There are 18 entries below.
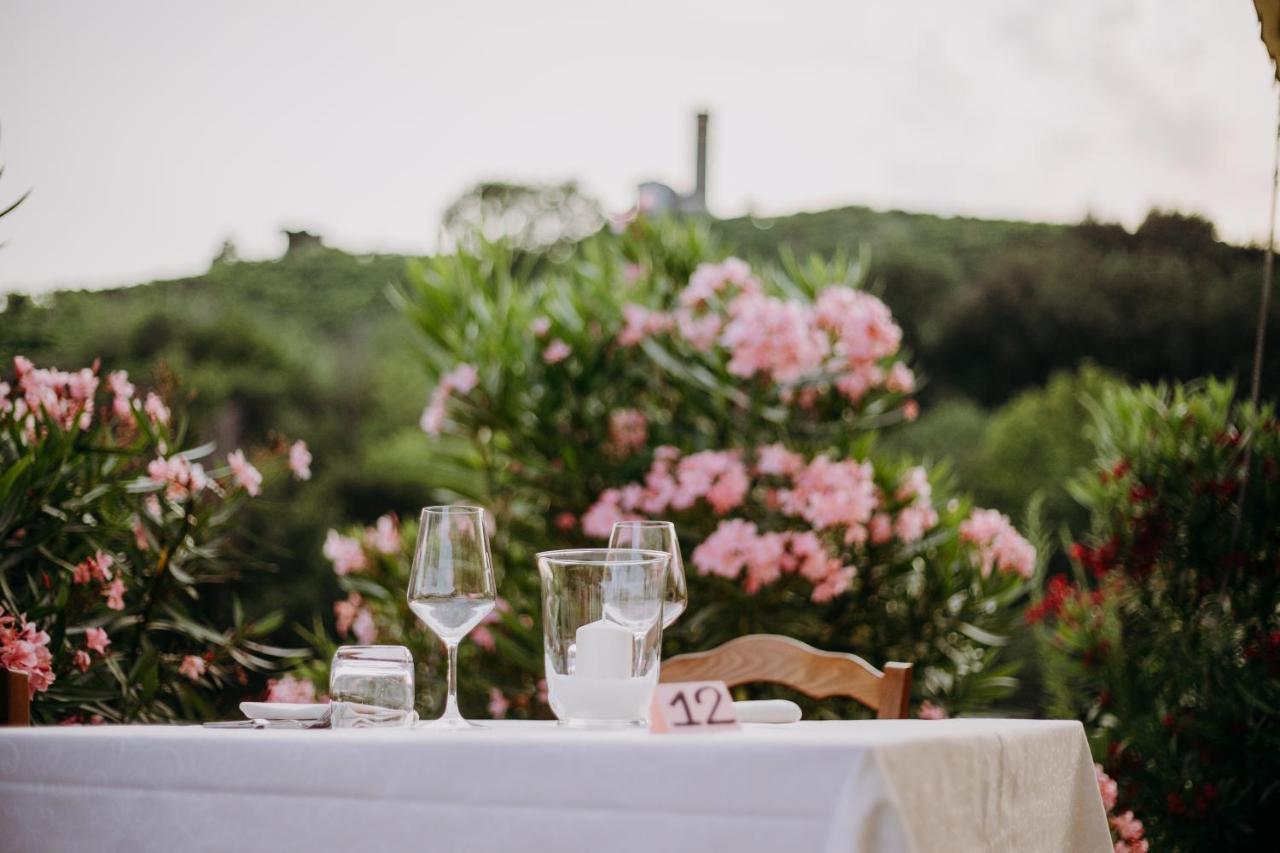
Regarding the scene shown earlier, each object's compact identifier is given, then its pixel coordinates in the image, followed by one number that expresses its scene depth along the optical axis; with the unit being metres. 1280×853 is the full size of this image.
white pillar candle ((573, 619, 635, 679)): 1.28
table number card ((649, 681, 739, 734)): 1.16
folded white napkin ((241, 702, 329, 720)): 1.33
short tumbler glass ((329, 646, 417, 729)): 1.32
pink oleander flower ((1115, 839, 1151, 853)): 2.52
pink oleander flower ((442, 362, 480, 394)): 3.76
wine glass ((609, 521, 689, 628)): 1.37
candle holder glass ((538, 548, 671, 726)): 1.27
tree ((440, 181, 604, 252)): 10.30
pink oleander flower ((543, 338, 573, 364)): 3.79
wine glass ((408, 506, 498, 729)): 1.35
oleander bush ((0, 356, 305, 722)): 2.33
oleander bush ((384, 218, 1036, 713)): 3.54
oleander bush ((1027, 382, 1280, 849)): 3.06
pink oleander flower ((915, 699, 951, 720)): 3.29
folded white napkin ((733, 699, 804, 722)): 1.40
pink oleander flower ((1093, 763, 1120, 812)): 2.56
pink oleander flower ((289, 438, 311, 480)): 2.73
